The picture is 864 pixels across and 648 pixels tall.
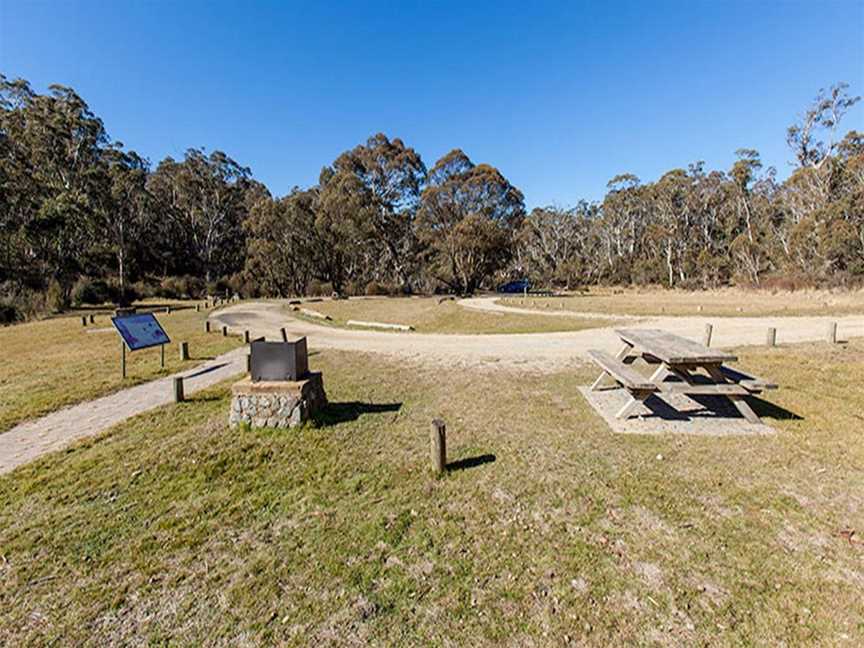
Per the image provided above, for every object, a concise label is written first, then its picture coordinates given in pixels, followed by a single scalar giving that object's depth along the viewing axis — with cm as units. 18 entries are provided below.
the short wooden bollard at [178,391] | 668
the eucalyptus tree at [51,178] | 2669
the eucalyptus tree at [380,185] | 3566
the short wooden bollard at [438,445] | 400
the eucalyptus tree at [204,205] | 4778
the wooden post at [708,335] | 1024
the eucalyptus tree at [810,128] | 3459
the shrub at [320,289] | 3894
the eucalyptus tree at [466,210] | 3566
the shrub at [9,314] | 2094
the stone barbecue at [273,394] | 520
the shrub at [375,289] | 3925
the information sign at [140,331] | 817
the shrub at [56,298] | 2494
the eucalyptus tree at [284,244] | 3775
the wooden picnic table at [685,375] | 494
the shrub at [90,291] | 2970
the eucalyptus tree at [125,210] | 3581
